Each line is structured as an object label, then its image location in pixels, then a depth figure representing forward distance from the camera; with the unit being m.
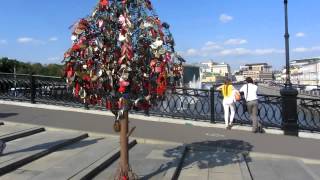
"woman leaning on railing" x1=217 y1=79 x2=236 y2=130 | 8.34
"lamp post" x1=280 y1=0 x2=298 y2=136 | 8.04
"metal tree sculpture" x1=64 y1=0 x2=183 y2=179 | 3.75
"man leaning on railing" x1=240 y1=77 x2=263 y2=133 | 8.02
